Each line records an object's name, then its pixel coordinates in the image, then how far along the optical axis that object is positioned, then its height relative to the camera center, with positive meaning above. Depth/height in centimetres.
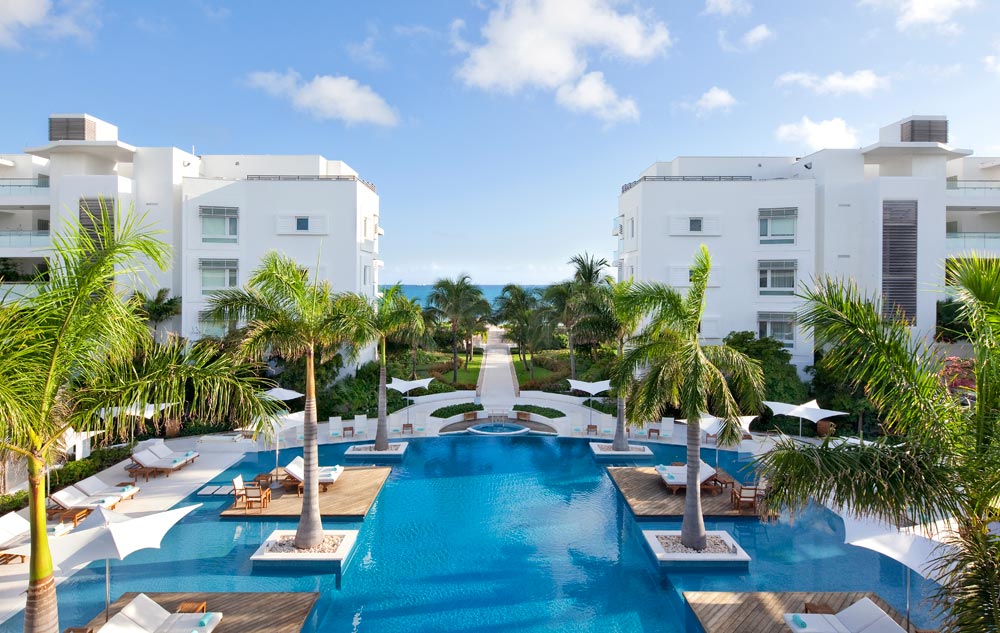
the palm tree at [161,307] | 2728 +10
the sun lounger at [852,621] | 898 -496
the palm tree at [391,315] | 1781 -15
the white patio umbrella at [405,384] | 2508 -330
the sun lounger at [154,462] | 1827 -500
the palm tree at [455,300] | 3362 +64
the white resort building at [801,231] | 2761 +417
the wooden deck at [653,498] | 1531 -534
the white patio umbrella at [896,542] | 891 -374
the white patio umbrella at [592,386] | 2459 -324
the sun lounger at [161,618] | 914 -511
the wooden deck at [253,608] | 969 -540
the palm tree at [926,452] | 584 -155
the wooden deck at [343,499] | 1521 -540
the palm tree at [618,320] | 1412 -31
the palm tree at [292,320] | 1217 -23
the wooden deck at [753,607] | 978 -537
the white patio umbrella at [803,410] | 1947 -341
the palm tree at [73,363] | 616 -66
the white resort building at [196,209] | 2784 +509
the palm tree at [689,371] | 1160 -124
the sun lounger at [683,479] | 1659 -492
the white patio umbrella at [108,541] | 957 -402
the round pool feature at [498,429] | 2481 -523
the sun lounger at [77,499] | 1480 -513
